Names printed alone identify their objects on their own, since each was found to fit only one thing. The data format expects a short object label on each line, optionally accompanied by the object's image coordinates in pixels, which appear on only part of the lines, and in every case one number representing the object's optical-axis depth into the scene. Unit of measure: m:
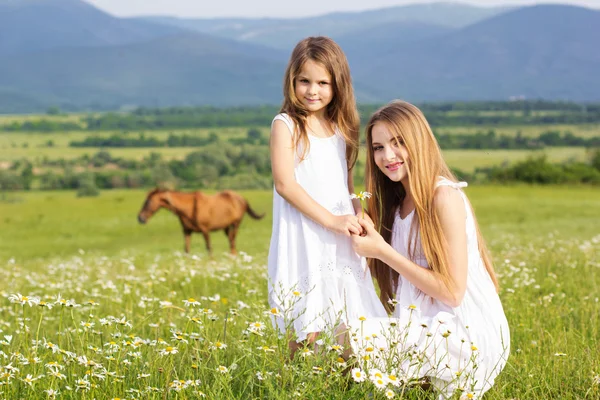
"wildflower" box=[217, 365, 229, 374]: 6.52
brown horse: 32.22
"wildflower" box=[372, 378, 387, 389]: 5.65
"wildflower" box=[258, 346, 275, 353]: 6.70
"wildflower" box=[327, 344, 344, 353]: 6.39
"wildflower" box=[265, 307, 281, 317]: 6.78
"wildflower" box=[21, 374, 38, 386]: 6.44
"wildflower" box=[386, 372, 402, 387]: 5.89
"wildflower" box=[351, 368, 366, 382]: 5.83
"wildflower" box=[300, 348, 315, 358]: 6.60
